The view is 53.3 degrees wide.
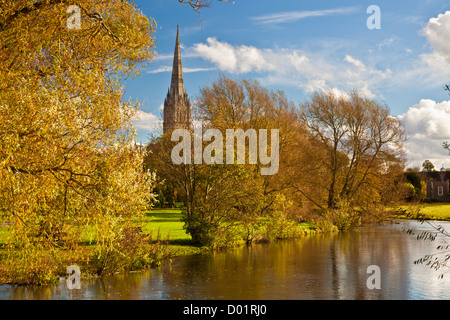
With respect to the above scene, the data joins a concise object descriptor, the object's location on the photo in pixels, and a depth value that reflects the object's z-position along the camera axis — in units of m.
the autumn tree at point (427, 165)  87.81
